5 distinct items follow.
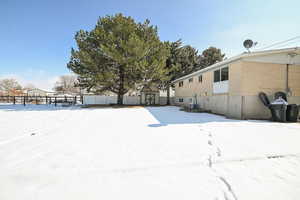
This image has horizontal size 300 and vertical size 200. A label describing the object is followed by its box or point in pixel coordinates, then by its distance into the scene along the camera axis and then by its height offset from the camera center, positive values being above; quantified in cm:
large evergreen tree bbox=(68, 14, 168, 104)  1410 +459
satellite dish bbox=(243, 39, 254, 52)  1023 +413
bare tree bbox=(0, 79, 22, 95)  4103 +387
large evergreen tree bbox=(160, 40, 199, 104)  2000 +541
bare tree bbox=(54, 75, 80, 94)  4509 +462
